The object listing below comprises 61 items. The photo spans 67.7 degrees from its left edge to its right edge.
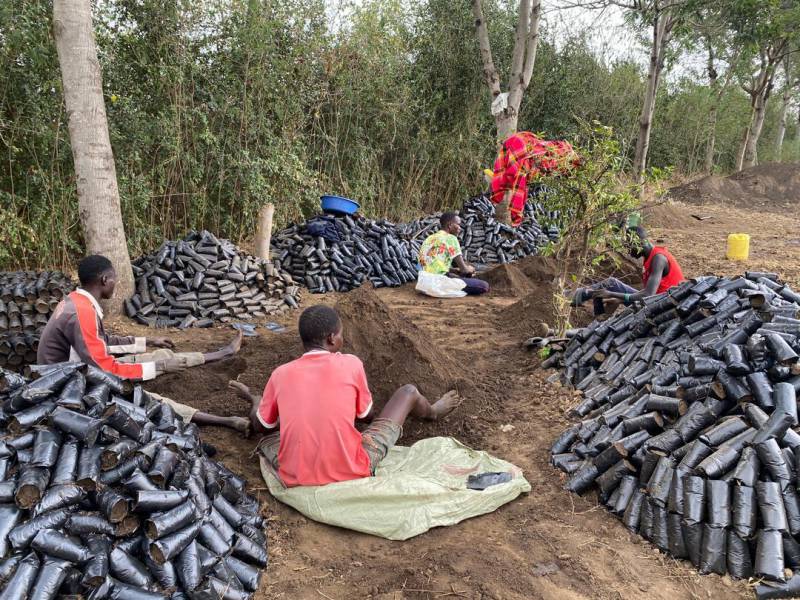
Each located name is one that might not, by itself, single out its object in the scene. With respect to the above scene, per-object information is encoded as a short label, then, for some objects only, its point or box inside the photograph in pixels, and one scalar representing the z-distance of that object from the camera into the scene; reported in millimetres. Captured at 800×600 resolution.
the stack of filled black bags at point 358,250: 9219
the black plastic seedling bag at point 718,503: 3016
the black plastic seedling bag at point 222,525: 2946
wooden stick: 8883
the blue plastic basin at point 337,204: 9867
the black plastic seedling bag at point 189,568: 2598
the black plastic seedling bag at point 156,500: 2646
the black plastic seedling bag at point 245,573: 2873
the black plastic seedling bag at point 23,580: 2230
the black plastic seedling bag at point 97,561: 2392
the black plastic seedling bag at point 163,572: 2555
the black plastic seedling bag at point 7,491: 2527
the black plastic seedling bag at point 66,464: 2631
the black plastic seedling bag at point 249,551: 2986
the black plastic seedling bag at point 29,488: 2506
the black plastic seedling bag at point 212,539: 2830
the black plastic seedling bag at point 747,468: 3043
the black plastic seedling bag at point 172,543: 2564
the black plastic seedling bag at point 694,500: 3074
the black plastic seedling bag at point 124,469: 2727
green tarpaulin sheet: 3301
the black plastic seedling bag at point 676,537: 3117
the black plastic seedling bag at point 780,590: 2785
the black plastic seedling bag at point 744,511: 2965
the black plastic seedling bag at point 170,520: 2596
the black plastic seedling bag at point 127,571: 2484
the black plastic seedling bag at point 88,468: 2604
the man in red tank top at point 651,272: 5977
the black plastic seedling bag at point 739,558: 2943
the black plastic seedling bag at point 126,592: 2408
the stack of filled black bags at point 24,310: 5574
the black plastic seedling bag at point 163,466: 2807
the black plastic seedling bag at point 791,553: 2904
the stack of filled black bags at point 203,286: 7145
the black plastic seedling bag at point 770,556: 2836
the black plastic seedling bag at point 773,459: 3041
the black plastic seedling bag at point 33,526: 2389
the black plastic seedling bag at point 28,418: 2877
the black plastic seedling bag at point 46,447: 2666
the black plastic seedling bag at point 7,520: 2379
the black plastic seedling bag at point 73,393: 2977
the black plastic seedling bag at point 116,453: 2748
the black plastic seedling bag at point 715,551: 3002
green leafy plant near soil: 5527
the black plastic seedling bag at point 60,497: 2502
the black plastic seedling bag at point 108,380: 3262
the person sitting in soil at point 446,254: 8531
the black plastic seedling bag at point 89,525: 2512
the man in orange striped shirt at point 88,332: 4020
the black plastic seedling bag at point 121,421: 2959
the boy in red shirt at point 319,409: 3359
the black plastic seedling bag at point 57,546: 2391
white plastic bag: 8664
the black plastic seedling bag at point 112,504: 2564
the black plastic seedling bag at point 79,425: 2830
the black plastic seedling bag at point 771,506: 2928
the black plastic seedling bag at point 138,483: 2697
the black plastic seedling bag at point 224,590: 2656
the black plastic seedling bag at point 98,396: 3047
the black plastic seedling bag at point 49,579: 2271
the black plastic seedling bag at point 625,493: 3465
